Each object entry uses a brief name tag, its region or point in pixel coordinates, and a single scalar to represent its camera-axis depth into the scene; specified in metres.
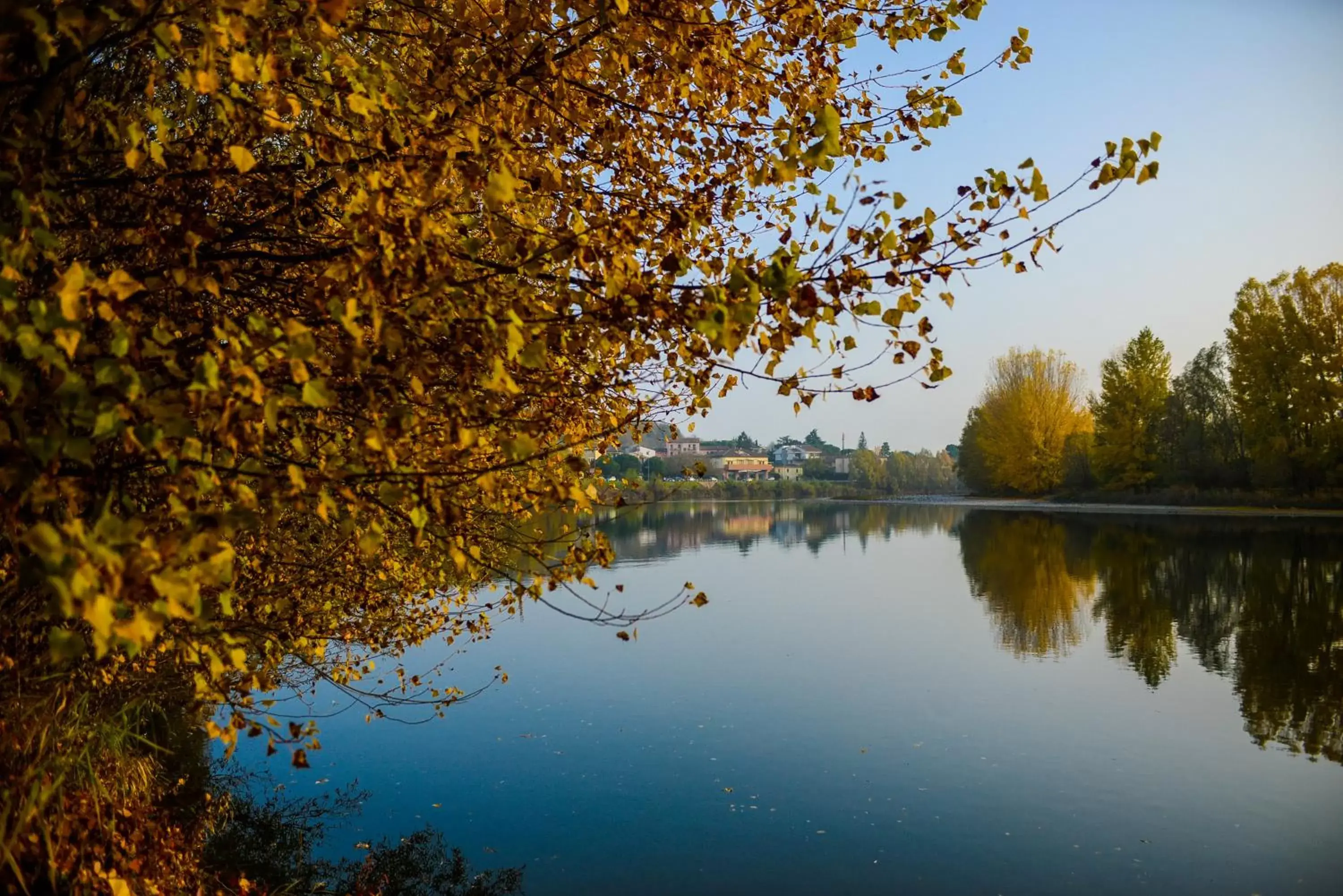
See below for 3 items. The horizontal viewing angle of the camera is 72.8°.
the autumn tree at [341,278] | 2.38
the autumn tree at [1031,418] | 60.09
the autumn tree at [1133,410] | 49.12
